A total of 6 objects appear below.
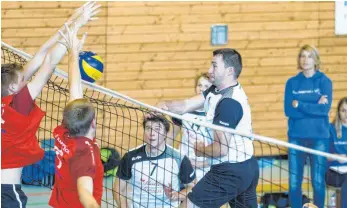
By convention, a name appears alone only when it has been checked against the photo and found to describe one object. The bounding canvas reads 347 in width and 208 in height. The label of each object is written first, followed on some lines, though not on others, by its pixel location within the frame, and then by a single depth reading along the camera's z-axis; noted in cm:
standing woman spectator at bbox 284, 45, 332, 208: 1560
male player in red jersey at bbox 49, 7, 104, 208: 957
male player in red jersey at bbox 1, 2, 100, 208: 1058
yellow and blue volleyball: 1267
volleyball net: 1243
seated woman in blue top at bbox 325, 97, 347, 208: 1562
